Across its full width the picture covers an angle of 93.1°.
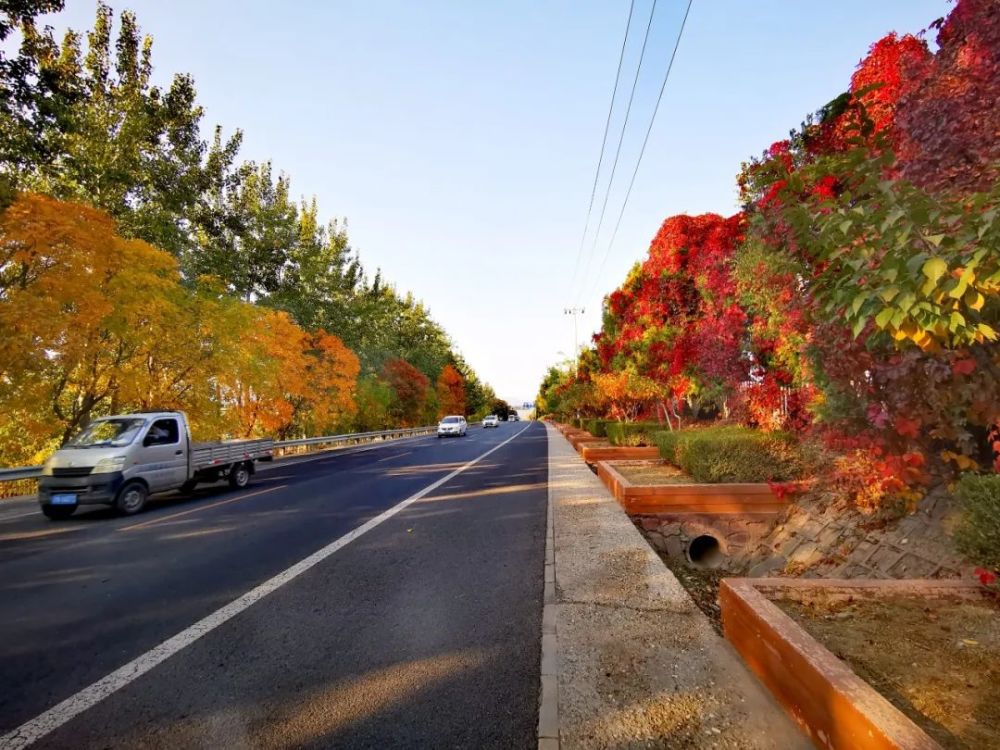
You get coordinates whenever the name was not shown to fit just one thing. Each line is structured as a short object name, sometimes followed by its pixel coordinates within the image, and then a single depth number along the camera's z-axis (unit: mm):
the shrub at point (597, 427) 25027
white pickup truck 8859
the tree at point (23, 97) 11609
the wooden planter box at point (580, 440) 22638
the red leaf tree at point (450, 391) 70688
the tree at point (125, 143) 16422
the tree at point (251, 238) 25664
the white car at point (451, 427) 38781
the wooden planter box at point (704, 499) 7336
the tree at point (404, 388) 47344
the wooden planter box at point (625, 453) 14000
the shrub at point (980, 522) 3449
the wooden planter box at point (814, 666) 1950
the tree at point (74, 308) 10930
